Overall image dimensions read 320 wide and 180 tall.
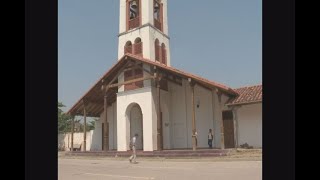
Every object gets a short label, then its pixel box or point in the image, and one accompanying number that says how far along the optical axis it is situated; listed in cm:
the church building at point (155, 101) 1294
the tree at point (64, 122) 2646
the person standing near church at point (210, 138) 1333
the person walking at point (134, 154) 1074
